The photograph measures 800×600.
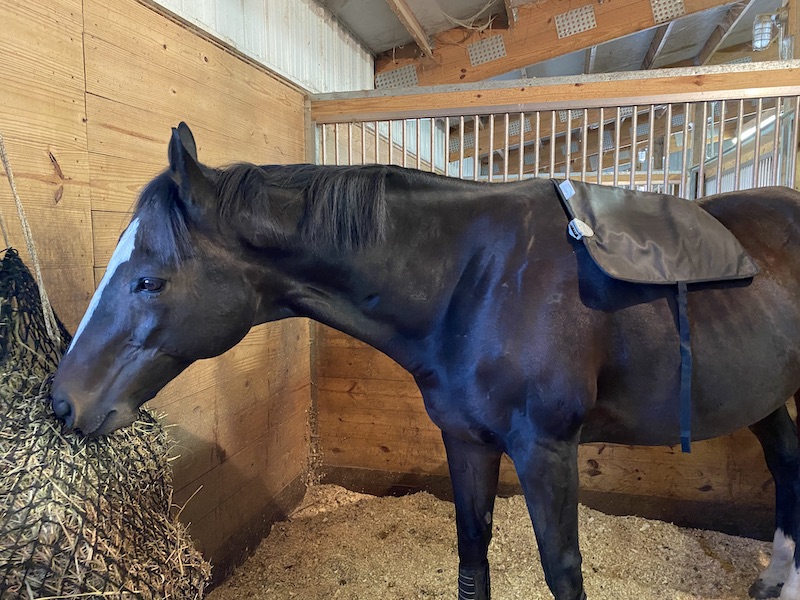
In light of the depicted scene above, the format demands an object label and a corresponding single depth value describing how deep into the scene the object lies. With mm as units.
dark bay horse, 981
